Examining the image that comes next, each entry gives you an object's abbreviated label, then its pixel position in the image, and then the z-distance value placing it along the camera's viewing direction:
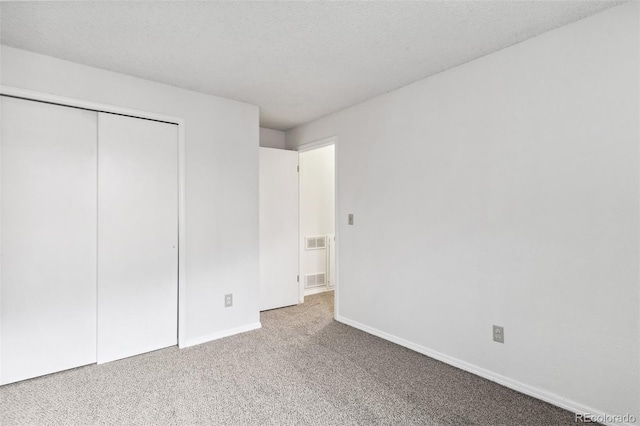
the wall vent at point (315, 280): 4.73
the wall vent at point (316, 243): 4.66
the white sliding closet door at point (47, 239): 2.34
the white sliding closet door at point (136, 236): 2.70
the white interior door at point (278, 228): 4.09
